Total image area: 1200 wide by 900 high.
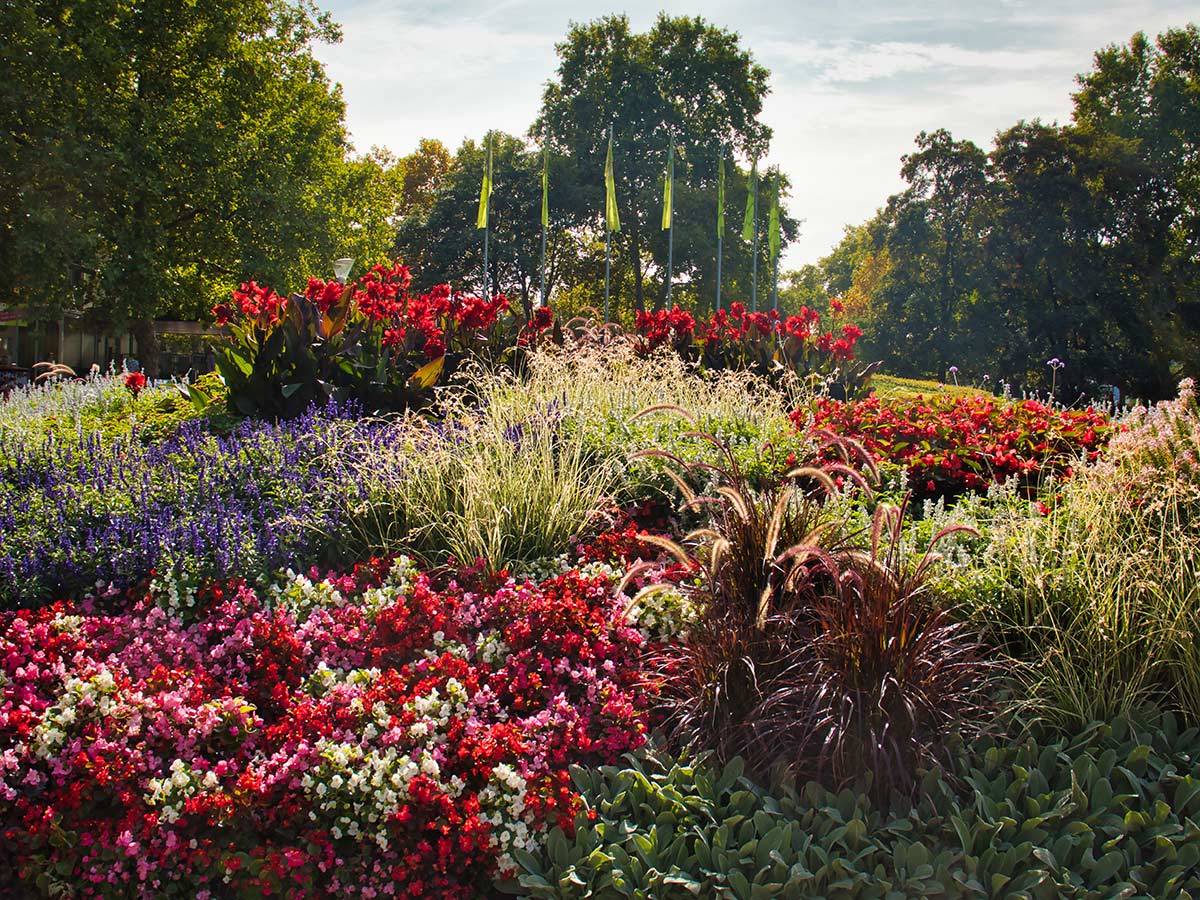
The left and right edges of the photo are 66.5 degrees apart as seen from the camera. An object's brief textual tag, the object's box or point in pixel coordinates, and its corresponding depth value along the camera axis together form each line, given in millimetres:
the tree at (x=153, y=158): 16750
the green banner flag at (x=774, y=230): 29266
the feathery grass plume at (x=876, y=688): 2658
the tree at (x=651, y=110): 33062
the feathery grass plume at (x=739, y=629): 2818
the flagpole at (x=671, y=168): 26825
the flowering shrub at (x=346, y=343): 6602
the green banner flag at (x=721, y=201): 28547
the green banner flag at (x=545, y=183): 27047
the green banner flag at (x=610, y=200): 25817
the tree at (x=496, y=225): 33344
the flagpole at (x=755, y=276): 30375
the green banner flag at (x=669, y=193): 26625
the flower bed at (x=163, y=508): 3549
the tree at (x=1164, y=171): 27641
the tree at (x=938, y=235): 31156
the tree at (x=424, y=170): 42906
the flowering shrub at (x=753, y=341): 10062
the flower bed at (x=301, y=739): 2471
